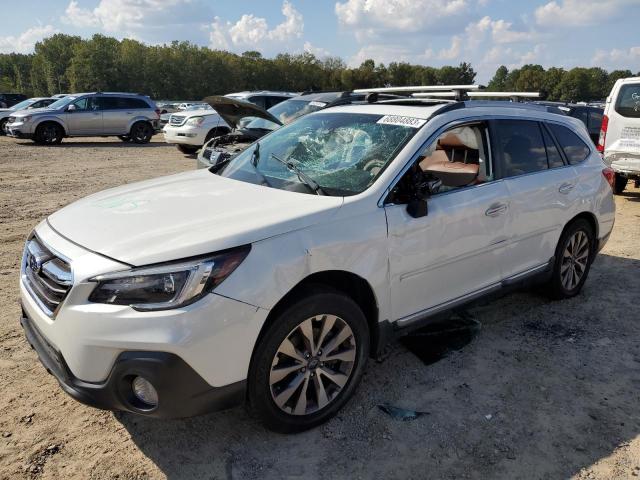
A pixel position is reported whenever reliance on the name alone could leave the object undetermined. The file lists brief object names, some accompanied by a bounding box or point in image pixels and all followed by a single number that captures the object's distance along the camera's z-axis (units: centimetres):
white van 902
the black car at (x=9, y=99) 2596
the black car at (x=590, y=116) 1288
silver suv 1819
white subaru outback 246
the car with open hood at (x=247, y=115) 631
